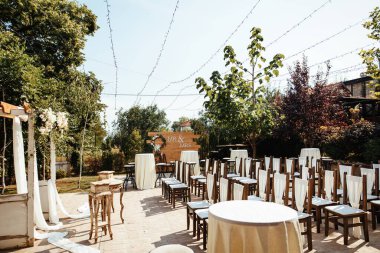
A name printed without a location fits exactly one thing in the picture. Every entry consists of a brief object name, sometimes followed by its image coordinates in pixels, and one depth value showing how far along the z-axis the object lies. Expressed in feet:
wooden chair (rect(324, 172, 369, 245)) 12.50
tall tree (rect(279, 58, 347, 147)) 32.27
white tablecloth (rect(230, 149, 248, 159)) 35.06
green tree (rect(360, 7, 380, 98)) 20.92
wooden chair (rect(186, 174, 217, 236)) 14.36
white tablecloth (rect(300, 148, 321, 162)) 30.20
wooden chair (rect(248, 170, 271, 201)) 15.87
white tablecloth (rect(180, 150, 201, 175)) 33.81
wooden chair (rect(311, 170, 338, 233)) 14.11
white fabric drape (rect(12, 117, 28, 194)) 15.06
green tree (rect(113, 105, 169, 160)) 75.05
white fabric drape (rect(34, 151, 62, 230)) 15.76
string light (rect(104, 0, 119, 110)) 21.12
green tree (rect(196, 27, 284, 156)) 24.79
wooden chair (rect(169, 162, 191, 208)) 20.81
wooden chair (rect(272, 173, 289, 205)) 14.49
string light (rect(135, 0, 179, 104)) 21.55
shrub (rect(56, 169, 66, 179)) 43.57
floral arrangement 17.67
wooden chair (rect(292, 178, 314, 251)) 11.93
